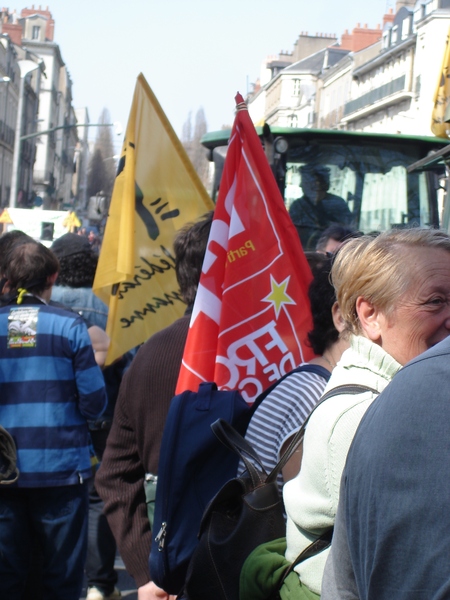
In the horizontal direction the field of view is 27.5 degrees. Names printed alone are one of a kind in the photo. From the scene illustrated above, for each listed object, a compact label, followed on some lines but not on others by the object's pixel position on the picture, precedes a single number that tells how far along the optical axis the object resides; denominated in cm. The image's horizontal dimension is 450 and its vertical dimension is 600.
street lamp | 2825
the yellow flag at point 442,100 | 498
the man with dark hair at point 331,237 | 552
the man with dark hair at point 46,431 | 398
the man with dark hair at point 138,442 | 308
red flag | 306
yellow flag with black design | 453
